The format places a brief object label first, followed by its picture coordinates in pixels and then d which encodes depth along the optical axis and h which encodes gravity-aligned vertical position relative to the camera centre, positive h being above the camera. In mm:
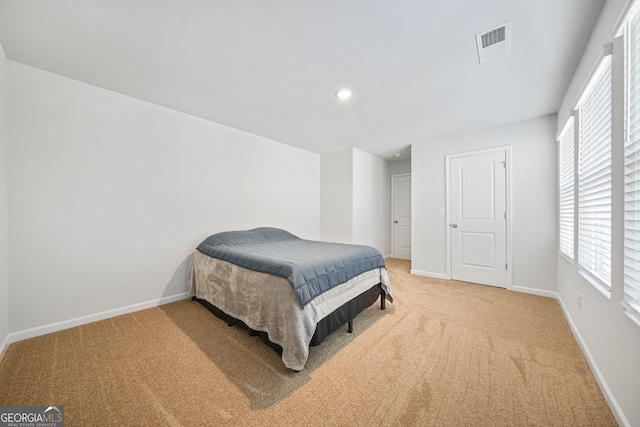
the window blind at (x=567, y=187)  2374 +309
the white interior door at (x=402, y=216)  5629 -49
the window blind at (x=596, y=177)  1493 +280
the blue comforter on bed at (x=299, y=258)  1783 -410
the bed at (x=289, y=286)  1684 -656
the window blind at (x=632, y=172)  1104 +211
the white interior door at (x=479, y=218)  3438 -58
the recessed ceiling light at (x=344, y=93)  2482 +1323
